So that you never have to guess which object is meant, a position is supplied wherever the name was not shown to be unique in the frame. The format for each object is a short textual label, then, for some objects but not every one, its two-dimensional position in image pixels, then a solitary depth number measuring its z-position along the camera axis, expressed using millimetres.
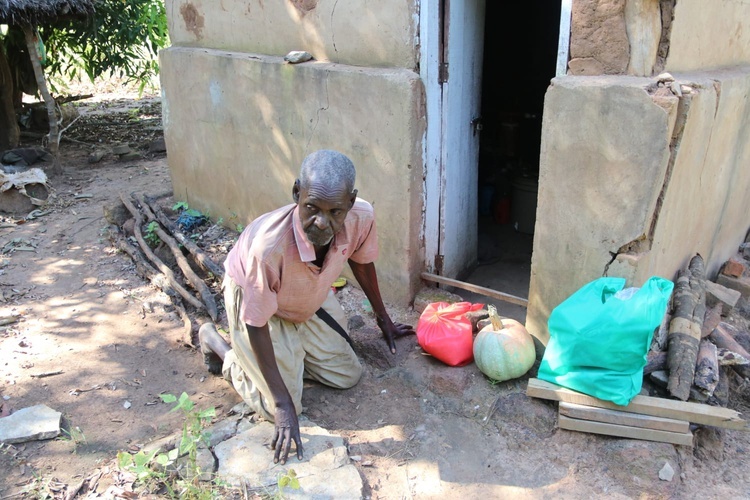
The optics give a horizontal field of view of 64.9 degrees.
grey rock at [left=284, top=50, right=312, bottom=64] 4176
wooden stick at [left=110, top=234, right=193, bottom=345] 4070
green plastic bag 2686
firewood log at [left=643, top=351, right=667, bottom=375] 2994
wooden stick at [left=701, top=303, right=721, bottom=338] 3371
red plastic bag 3348
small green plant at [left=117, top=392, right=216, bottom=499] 2514
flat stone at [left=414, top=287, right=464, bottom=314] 3930
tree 8891
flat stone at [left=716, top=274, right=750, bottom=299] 4273
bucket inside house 5621
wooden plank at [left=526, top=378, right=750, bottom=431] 2654
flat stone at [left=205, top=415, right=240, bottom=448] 2867
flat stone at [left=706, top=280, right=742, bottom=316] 3832
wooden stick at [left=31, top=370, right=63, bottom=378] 3588
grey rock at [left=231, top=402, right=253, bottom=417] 3109
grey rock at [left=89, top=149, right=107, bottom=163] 8477
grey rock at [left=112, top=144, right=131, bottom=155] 8734
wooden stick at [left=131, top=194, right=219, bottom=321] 4164
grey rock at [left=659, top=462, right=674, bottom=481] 2600
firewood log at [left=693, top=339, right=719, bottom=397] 2859
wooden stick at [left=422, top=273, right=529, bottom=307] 3598
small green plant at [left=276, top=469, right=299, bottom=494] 2420
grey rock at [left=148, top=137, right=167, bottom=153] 8828
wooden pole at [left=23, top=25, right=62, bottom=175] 7690
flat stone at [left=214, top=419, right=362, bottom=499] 2598
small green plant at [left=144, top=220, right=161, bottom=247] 5297
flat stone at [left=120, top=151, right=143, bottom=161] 8562
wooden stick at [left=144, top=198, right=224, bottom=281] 4619
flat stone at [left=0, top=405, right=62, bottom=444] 2971
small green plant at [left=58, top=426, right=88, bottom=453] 3004
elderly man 2479
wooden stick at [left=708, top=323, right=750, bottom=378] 3236
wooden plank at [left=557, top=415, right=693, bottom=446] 2695
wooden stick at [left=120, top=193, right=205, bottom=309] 4270
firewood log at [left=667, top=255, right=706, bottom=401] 2861
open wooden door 3617
